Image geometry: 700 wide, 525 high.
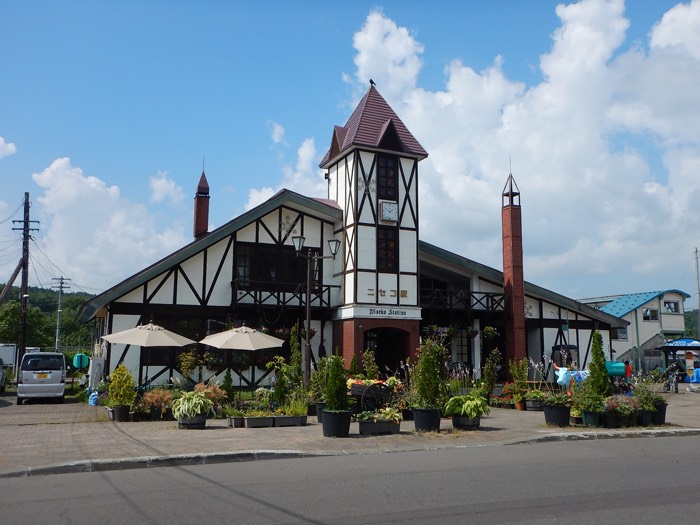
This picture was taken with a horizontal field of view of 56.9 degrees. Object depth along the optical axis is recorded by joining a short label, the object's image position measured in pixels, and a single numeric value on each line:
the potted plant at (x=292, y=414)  14.71
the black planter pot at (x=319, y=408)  15.52
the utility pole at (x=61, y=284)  62.67
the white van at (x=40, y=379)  21.80
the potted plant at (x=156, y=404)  15.76
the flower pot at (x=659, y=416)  15.20
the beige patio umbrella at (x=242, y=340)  17.16
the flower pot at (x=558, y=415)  14.70
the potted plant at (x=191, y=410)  13.78
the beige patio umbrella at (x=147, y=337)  17.34
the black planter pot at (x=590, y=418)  14.52
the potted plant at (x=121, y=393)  15.46
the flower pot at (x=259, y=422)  14.45
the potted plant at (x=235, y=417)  14.67
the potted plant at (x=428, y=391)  13.46
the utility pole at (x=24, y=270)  32.06
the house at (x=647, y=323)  44.72
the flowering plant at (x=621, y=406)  14.55
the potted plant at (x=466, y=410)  13.99
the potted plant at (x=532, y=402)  19.00
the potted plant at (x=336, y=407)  12.64
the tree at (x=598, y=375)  15.31
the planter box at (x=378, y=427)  13.28
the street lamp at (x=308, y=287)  16.78
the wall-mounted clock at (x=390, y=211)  24.73
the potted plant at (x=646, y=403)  14.95
